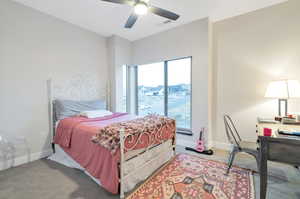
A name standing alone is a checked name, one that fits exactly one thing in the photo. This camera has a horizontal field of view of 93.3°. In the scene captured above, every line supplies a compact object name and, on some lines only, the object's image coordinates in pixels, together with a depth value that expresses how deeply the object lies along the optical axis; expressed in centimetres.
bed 163
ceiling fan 186
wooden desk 122
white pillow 279
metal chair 191
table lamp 206
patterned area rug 168
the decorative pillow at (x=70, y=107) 281
